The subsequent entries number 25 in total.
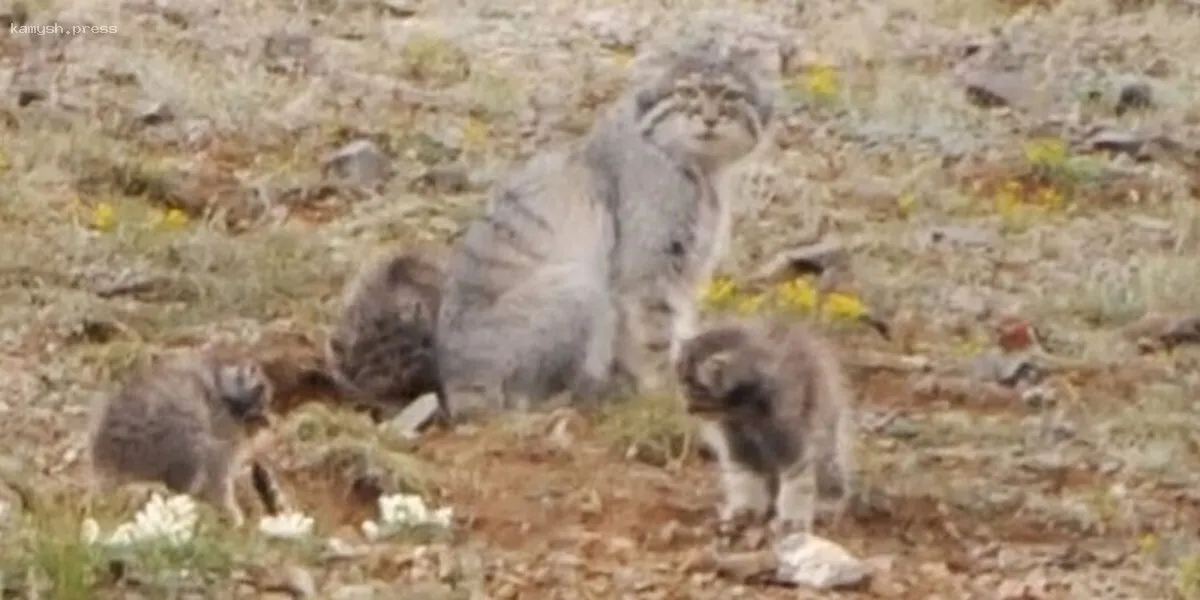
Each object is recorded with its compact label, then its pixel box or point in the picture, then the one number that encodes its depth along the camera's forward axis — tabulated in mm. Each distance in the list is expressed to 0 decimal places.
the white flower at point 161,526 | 6121
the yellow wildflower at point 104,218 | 10758
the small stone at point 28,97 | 12477
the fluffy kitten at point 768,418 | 7555
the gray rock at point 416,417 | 8727
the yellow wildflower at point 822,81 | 13344
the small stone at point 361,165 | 11789
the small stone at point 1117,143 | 12656
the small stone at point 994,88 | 13469
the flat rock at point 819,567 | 6863
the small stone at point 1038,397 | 9177
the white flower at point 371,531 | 6879
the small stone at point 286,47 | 13609
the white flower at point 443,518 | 7055
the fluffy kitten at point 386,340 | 9047
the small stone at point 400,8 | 14750
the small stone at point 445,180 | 11758
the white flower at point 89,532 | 6077
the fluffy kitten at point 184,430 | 7617
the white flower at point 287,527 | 6605
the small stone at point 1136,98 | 13430
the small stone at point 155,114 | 12383
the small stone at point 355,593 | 6148
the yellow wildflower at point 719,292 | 10203
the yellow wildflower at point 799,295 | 10281
